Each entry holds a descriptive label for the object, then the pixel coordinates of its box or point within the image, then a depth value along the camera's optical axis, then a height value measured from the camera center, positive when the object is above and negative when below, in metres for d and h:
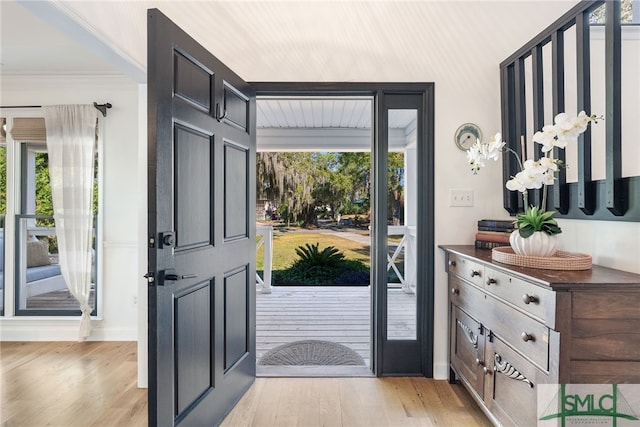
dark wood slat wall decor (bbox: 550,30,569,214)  1.86 +0.60
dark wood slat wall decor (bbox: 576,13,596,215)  1.68 +0.52
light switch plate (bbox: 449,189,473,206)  2.52 +0.11
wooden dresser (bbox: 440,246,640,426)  1.29 -0.48
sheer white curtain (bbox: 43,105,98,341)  3.22 +0.22
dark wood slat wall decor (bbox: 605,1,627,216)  1.50 +0.46
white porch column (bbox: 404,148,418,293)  2.56 +0.06
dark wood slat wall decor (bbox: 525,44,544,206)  2.05 +0.67
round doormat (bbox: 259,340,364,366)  2.82 -1.20
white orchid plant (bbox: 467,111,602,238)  1.53 +0.20
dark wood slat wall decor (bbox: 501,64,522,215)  2.34 +0.53
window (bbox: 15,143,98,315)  3.41 -0.35
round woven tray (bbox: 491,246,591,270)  1.53 -0.22
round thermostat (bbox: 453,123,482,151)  2.50 +0.56
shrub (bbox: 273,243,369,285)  6.75 -1.10
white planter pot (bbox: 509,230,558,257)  1.64 -0.15
